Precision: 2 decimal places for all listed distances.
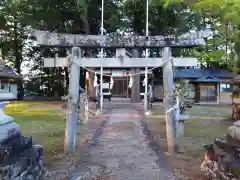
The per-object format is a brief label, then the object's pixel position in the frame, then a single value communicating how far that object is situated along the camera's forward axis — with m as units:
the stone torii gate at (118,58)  4.68
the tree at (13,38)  18.68
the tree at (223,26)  6.55
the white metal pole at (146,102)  11.08
